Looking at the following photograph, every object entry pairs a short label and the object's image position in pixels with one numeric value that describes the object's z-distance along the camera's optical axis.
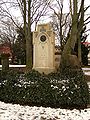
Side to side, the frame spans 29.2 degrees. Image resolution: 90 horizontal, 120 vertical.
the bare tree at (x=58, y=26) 21.81
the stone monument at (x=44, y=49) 7.57
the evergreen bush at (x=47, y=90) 5.81
